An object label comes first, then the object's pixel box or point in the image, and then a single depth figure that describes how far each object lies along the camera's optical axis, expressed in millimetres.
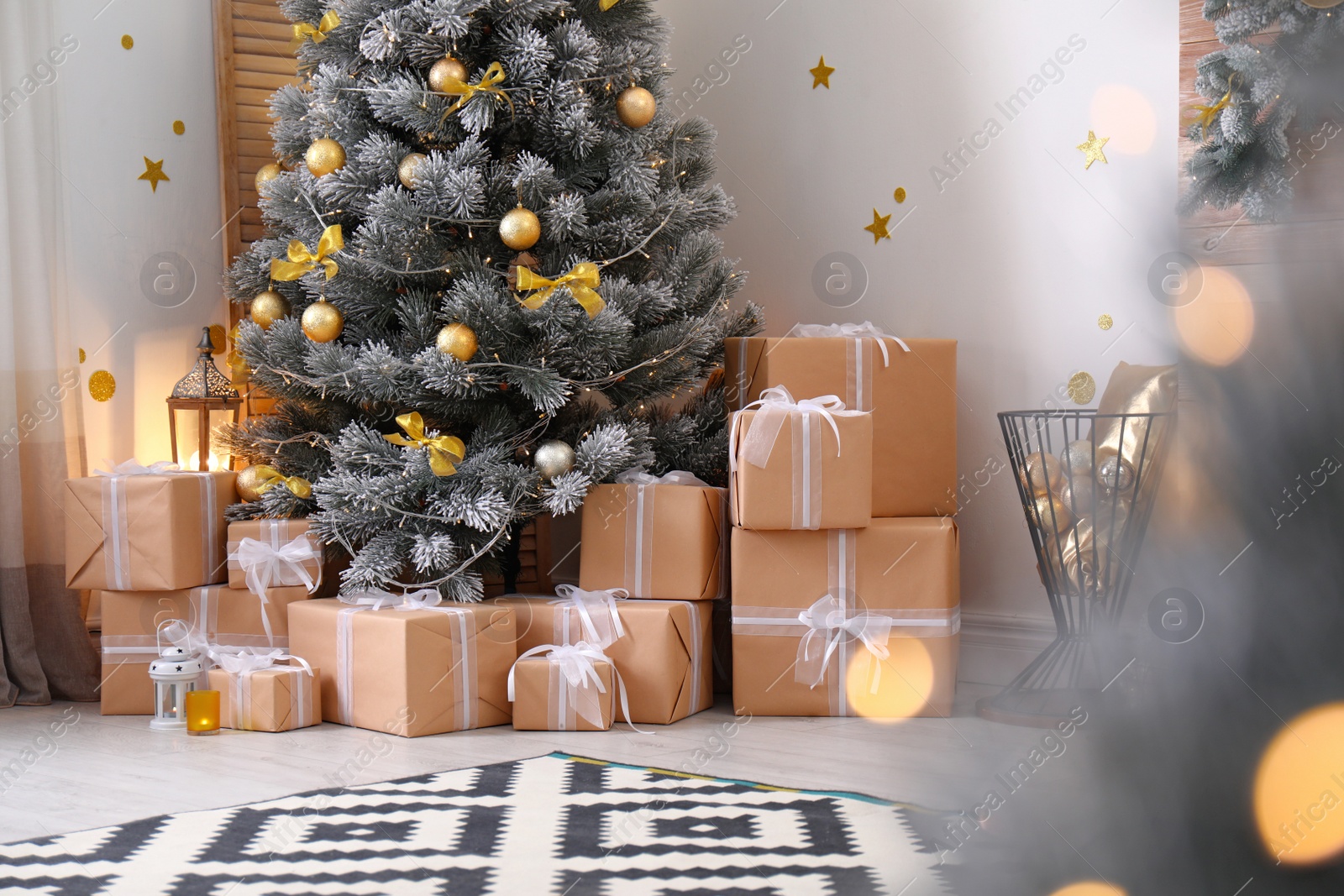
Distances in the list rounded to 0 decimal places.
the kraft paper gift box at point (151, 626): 5033
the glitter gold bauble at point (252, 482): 5093
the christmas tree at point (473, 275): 4926
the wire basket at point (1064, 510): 4703
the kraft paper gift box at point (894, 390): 5080
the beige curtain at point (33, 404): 5105
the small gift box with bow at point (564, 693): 4837
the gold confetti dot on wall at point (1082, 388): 5110
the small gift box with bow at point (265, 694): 4848
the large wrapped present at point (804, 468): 4869
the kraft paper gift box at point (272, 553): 5003
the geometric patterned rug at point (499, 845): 4166
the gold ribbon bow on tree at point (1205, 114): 2640
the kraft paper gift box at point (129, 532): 4990
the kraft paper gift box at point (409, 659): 4796
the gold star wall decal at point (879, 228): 5393
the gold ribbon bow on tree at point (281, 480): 5066
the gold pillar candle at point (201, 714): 4859
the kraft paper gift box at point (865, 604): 4919
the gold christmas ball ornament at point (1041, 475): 4827
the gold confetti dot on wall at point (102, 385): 5315
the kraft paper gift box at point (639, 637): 4900
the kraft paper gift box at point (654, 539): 4957
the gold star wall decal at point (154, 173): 5395
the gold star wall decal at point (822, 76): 5468
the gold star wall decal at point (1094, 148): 5090
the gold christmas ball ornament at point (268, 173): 5248
